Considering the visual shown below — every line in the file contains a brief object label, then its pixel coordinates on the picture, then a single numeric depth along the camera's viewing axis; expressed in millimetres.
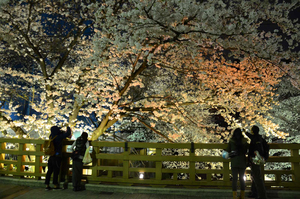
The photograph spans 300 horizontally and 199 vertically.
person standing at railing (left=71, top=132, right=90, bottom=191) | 5344
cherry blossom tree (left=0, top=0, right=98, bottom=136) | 9047
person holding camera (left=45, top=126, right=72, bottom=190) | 5445
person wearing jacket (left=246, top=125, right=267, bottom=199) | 4621
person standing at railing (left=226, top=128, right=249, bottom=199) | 4598
